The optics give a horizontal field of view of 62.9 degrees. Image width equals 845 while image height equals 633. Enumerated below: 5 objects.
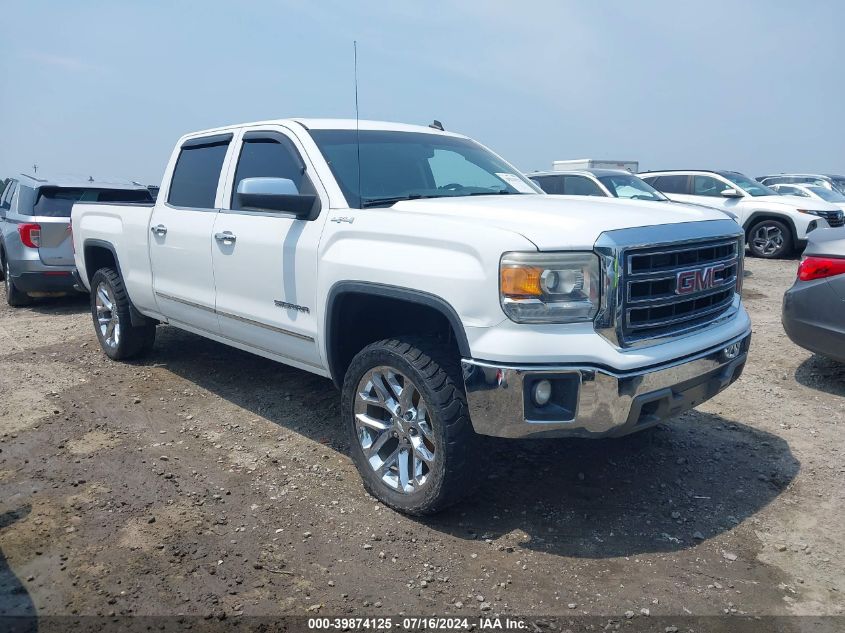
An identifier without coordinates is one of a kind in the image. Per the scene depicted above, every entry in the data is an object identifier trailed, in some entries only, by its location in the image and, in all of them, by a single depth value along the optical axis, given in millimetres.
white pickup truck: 2961
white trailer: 19062
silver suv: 8633
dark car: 5039
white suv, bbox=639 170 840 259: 12844
